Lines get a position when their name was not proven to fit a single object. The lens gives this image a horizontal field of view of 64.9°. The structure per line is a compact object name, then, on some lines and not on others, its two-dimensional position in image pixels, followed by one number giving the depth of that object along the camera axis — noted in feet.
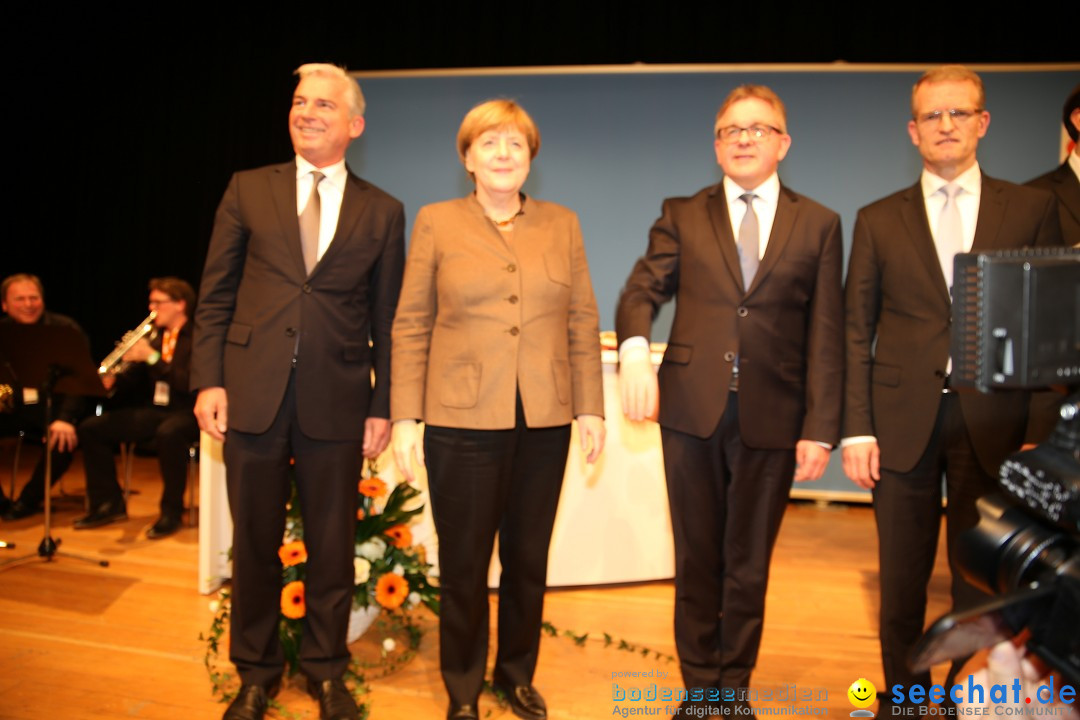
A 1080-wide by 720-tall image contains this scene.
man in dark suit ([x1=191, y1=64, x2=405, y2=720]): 7.69
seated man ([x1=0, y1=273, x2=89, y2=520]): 15.85
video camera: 3.06
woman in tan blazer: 7.32
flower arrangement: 9.52
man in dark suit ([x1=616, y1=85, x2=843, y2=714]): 7.34
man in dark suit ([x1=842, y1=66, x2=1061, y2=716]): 7.06
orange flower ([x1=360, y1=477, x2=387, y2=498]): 9.75
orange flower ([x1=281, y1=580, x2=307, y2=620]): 8.72
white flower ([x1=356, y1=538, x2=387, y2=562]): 9.75
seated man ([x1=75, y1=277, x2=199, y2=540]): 15.31
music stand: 13.37
